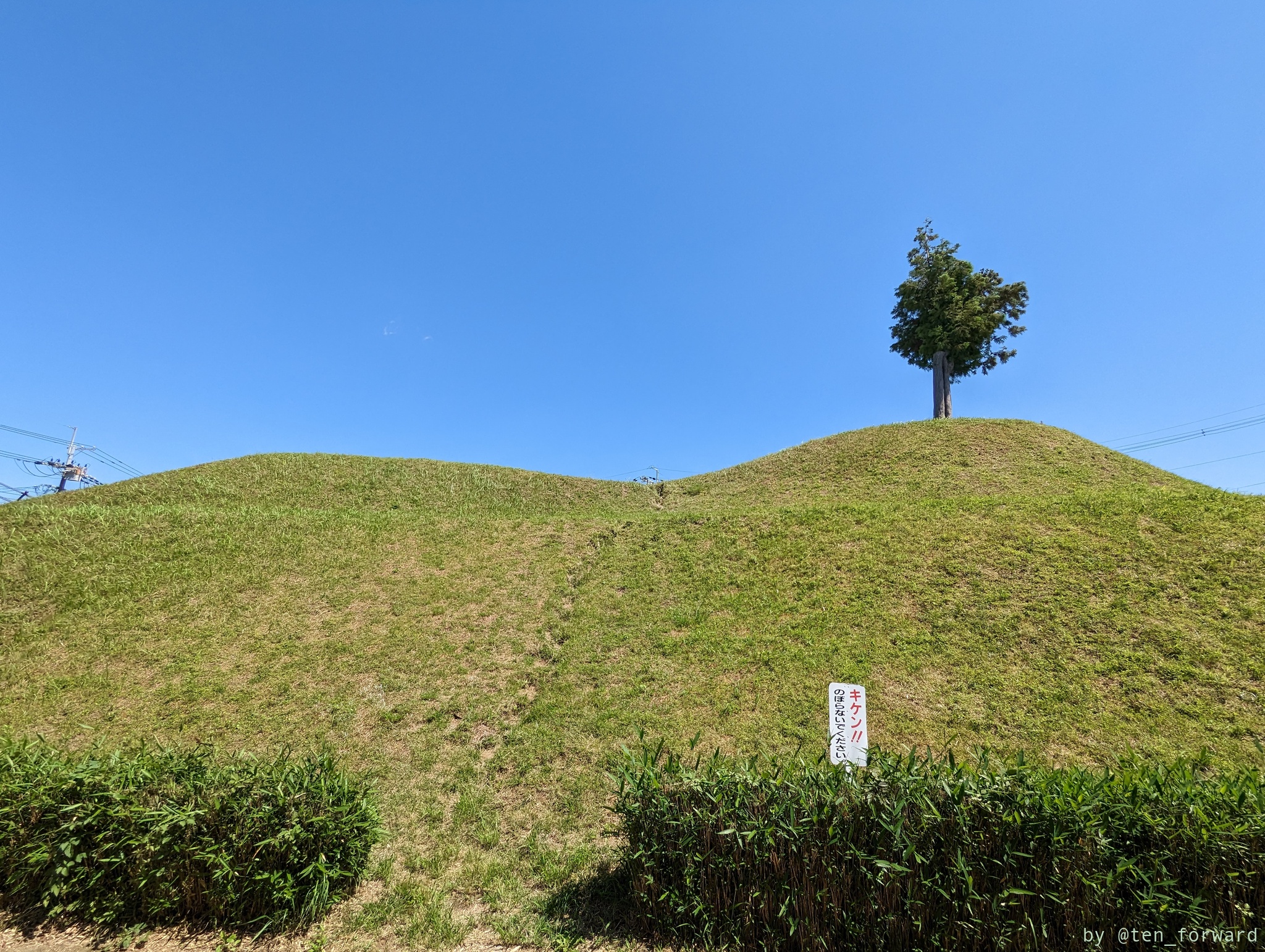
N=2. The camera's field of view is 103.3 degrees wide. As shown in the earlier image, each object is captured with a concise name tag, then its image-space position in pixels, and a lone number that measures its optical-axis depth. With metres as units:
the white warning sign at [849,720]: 5.57
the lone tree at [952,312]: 31.30
